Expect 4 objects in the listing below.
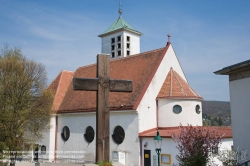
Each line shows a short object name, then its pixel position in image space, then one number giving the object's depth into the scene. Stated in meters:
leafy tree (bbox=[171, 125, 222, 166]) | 11.84
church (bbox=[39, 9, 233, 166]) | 21.66
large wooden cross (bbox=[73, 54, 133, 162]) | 6.91
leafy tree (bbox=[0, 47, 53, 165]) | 23.19
